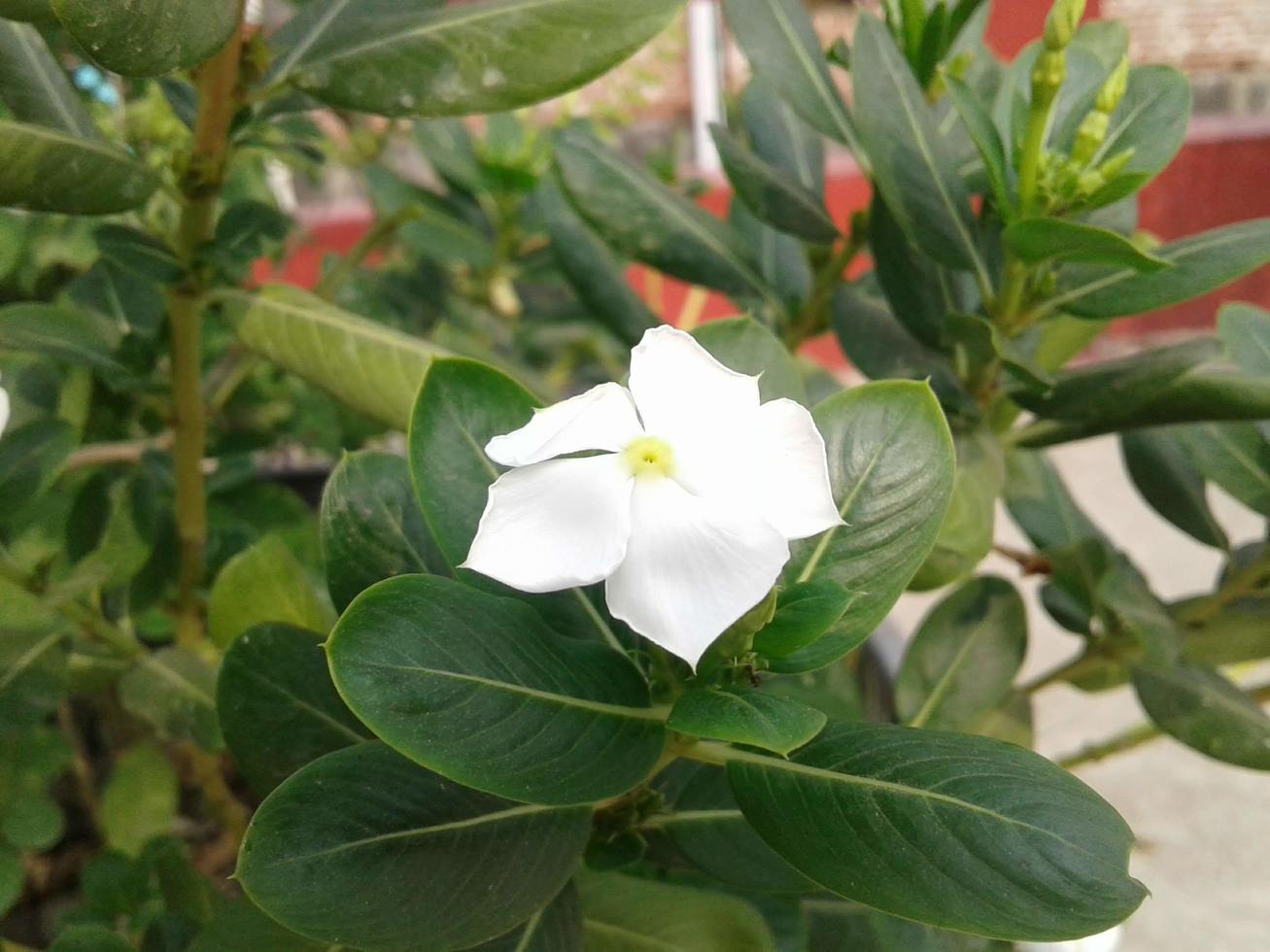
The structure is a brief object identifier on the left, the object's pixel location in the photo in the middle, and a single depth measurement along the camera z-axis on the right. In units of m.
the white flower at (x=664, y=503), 0.11
